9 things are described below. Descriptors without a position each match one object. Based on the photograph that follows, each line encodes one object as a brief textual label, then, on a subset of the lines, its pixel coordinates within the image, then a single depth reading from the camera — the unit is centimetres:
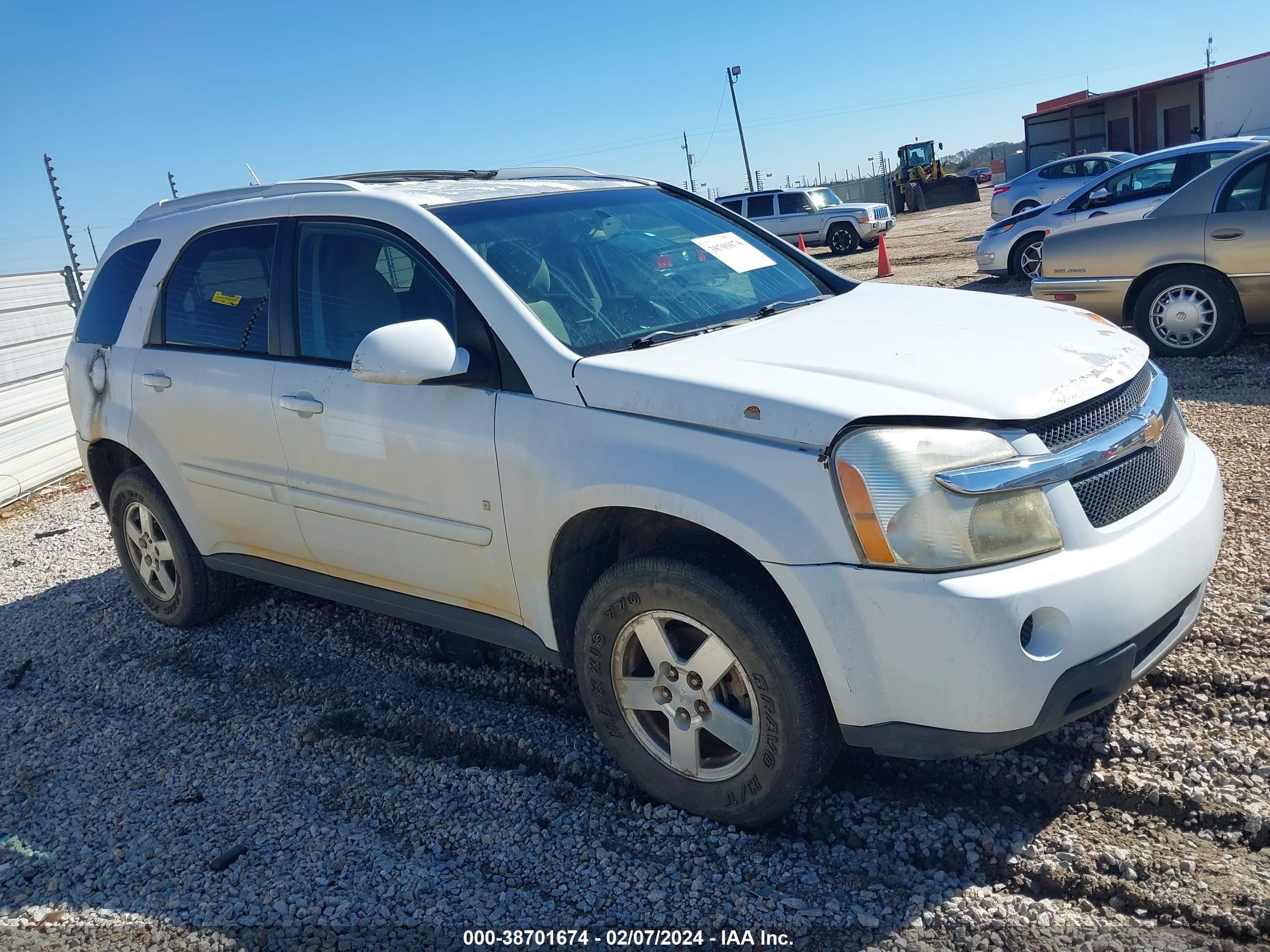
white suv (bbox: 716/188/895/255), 2359
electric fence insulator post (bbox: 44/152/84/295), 1261
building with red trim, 3181
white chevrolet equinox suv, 242
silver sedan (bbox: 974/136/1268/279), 1123
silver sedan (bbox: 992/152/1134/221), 1927
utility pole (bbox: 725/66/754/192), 5031
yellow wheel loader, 3647
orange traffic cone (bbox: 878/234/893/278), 1639
